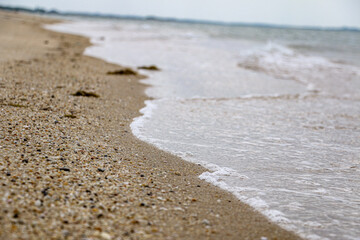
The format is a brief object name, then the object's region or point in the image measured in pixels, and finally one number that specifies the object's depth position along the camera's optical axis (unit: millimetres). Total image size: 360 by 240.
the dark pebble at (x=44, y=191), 3661
